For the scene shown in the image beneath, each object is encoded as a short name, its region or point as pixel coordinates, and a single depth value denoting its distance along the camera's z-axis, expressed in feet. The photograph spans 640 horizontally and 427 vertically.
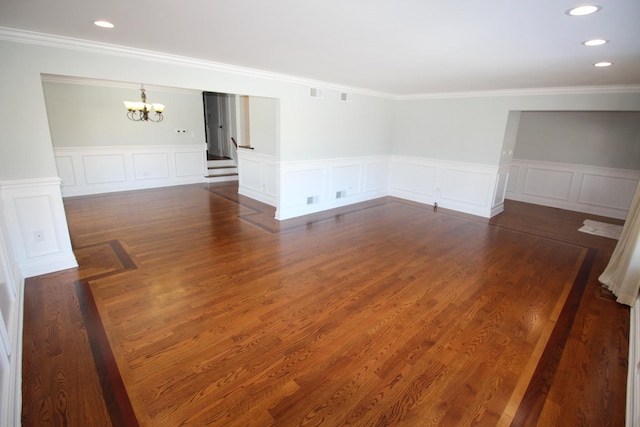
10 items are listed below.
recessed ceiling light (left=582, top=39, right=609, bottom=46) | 8.04
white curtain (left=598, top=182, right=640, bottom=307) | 9.80
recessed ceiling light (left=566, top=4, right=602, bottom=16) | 6.02
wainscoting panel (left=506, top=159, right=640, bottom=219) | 19.97
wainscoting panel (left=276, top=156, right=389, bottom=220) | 18.26
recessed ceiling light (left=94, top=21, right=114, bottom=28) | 8.20
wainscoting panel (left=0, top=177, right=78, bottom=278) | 10.28
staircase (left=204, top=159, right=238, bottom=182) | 27.89
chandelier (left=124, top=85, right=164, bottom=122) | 19.92
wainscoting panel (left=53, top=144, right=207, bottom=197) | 21.34
